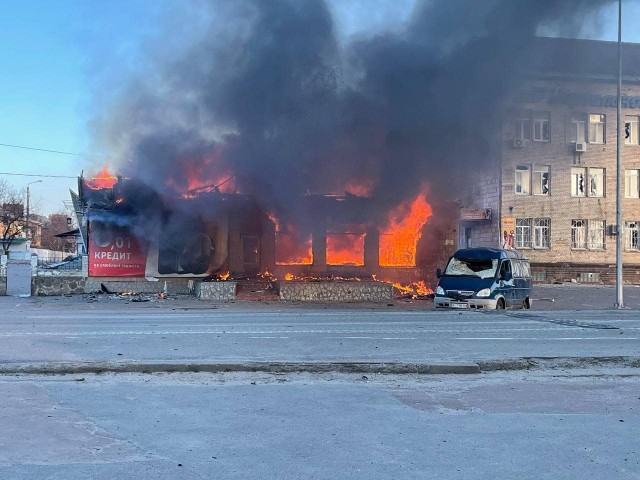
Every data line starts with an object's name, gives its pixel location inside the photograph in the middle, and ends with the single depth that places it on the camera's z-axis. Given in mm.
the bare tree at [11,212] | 48794
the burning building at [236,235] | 24500
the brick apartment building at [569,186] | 33469
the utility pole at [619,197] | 19922
